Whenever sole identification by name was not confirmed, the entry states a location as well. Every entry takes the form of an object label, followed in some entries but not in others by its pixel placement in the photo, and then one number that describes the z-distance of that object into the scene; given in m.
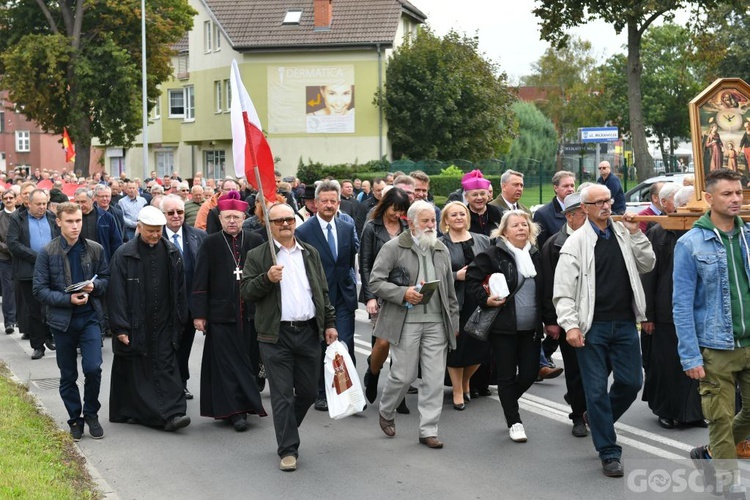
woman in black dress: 9.85
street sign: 33.62
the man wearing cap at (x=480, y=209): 10.66
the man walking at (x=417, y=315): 8.72
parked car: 21.56
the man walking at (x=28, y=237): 14.12
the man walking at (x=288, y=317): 8.21
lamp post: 42.80
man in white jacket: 7.62
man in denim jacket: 6.66
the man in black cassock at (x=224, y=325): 9.55
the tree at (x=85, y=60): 48.31
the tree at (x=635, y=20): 29.28
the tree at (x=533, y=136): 70.88
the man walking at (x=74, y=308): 9.07
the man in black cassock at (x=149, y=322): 9.30
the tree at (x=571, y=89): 89.19
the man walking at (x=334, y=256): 10.38
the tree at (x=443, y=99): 47.59
